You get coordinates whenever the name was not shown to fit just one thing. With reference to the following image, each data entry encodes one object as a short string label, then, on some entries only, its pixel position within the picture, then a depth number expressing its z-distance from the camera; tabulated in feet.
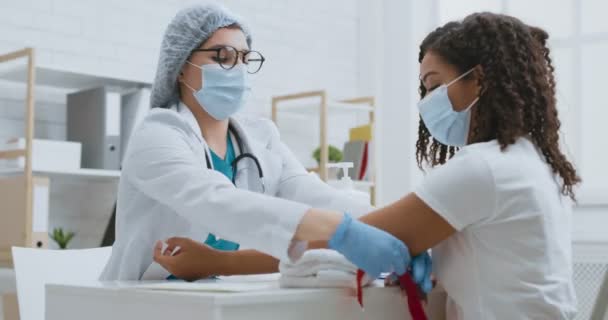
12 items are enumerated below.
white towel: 4.62
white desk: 4.06
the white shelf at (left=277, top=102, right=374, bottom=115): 14.03
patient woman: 4.53
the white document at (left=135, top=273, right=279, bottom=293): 4.30
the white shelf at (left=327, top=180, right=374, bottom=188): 14.07
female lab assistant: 4.81
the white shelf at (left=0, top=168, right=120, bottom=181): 10.45
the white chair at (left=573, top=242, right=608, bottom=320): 11.08
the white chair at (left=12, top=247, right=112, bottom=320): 6.51
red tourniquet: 4.76
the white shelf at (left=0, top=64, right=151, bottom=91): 10.67
